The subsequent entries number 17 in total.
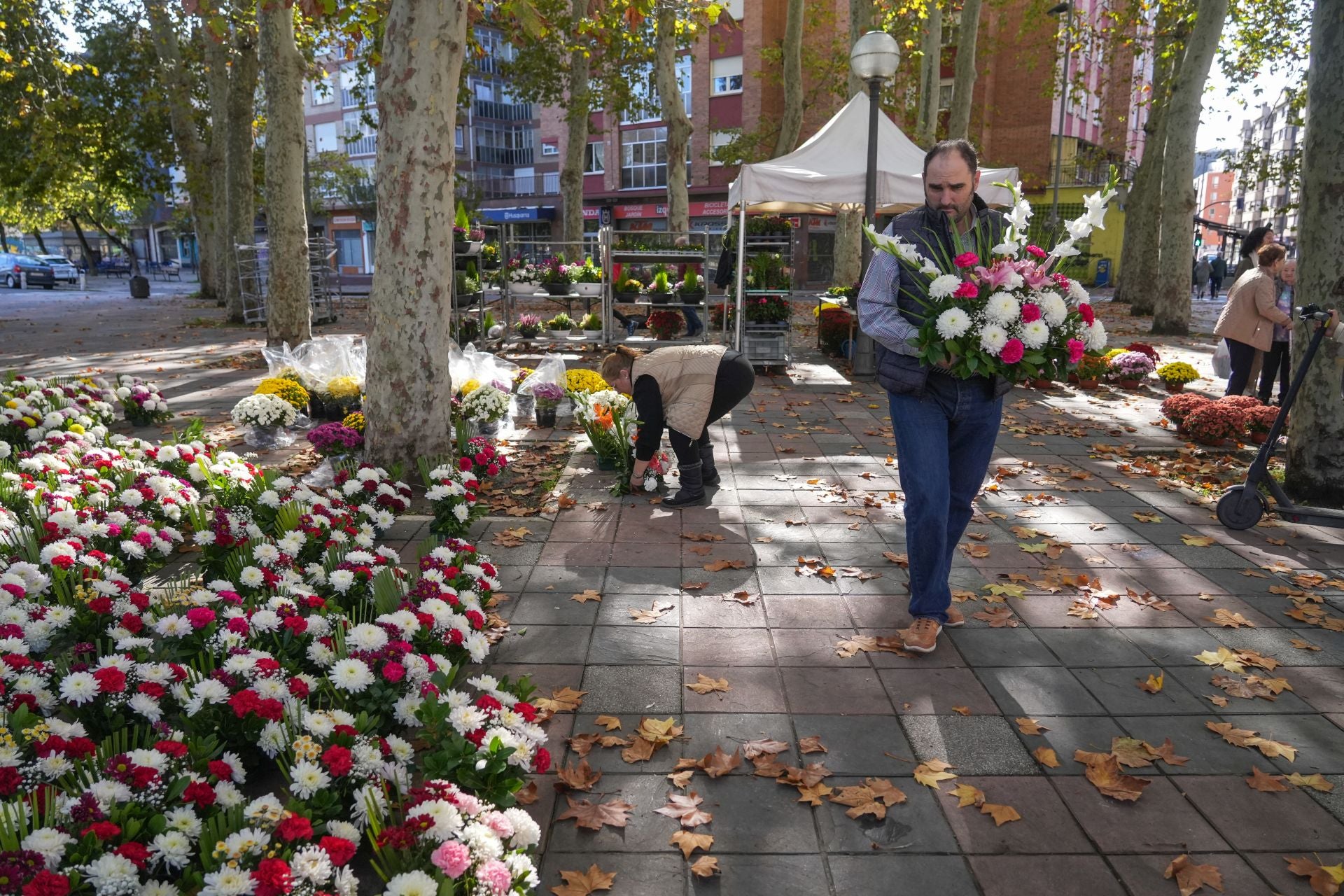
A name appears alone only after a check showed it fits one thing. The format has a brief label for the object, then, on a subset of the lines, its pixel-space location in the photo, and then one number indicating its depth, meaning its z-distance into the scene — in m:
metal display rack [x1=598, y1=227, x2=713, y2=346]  12.70
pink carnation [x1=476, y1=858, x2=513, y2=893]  2.21
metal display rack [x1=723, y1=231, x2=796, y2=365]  12.50
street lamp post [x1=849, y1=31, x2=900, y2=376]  10.80
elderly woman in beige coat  8.12
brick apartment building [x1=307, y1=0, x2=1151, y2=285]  37.72
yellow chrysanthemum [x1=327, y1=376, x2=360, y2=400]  8.65
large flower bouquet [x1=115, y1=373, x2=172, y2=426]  8.58
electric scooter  5.21
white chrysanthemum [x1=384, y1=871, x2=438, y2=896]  2.13
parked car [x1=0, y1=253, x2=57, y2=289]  41.38
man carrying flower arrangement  3.47
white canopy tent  11.05
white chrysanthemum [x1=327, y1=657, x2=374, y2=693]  3.03
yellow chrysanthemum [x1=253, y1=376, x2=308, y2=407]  8.29
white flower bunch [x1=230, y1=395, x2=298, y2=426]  7.85
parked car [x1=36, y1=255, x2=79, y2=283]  43.44
